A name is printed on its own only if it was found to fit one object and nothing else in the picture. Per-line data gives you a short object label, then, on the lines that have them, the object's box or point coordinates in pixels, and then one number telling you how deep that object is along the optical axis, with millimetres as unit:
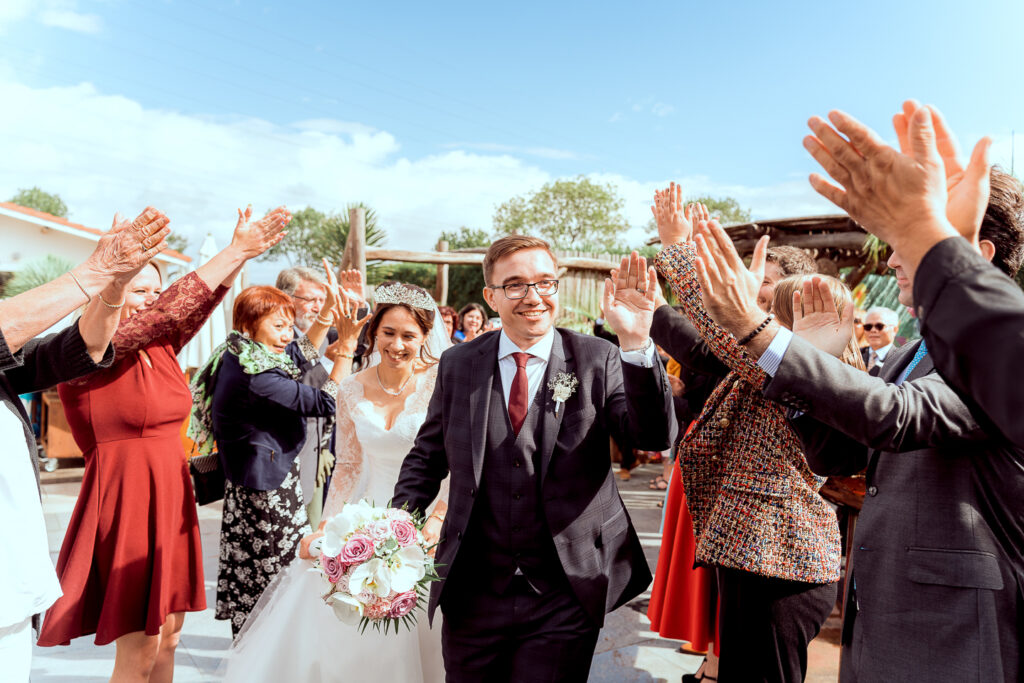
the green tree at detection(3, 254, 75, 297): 12578
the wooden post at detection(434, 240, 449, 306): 11492
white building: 17812
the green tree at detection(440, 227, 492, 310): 23828
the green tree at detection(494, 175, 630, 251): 44781
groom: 2334
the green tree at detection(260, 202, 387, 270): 73562
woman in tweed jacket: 2471
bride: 3100
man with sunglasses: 5797
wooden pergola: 8211
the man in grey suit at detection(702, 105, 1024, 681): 1548
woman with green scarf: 3955
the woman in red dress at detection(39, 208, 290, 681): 3102
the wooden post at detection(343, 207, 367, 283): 8352
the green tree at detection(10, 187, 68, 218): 71750
